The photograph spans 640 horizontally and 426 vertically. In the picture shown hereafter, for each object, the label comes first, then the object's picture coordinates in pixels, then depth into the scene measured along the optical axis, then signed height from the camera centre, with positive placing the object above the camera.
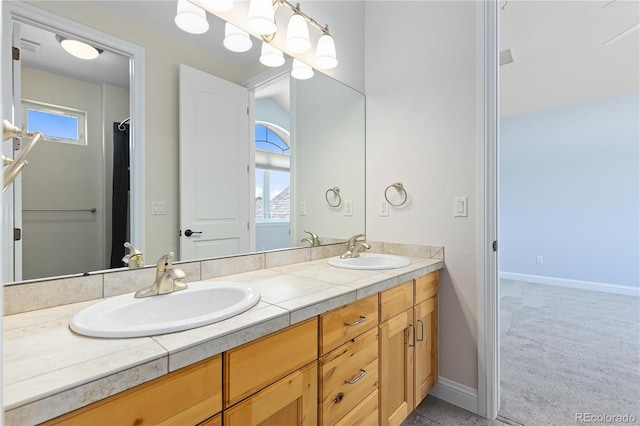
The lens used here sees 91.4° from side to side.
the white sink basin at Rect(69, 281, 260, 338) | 0.77 -0.29
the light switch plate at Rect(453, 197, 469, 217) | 1.76 +0.03
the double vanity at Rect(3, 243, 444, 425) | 0.62 -0.36
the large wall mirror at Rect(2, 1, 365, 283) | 0.99 +0.27
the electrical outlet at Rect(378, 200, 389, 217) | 2.11 +0.03
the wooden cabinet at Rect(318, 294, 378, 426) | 1.09 -0.57
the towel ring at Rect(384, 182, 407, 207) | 2.01 +0.15
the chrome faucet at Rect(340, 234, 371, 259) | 1.92 -0.22
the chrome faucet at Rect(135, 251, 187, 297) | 1.07 -0.23
